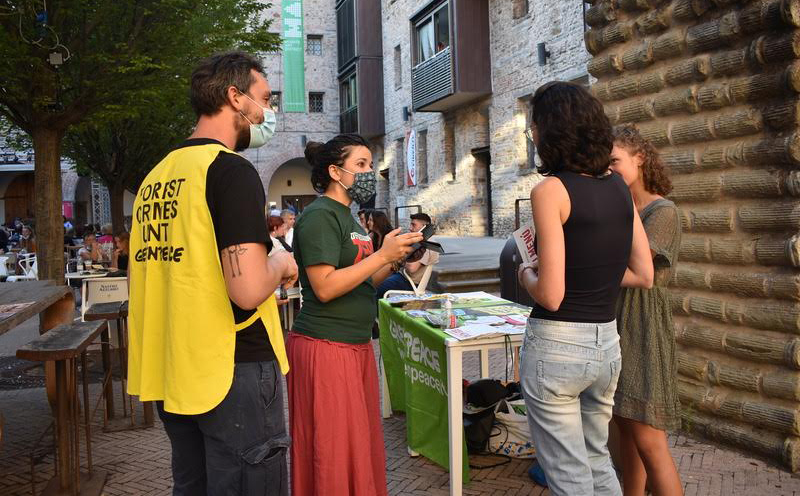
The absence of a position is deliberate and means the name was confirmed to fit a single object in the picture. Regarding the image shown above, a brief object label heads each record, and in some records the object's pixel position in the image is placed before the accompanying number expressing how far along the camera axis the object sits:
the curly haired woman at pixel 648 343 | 2.81
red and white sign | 23.03
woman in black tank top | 2.23
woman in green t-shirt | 2.67
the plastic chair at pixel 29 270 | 13.34
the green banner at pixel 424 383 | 3.95
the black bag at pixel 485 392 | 4.33
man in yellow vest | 1.93
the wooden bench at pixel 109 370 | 5.29
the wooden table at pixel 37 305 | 3.65
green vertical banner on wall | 29.39
